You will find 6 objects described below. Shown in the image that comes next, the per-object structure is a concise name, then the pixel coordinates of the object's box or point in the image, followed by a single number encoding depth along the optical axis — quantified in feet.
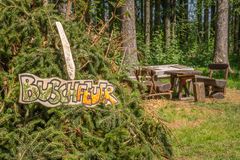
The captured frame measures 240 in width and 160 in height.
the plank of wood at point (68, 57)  10.88
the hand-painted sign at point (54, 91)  10.82
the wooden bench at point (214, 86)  37.73
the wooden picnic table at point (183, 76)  36.94
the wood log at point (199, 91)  35.53
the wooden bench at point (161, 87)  33.81
